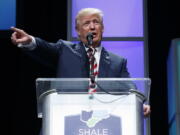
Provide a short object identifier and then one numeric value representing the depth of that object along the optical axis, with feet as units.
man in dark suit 16.06
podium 12.41
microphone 14.48
